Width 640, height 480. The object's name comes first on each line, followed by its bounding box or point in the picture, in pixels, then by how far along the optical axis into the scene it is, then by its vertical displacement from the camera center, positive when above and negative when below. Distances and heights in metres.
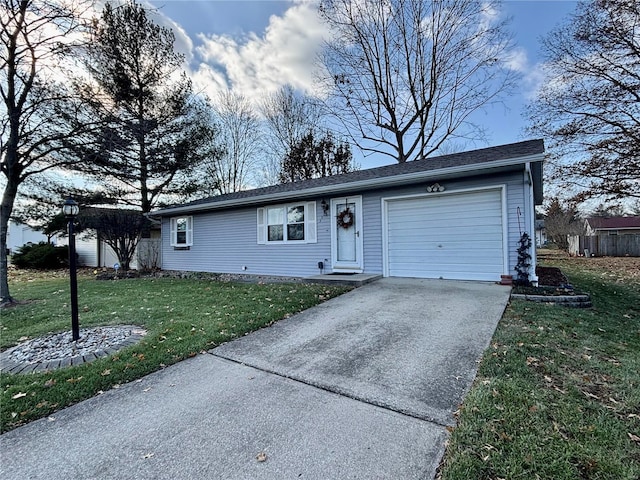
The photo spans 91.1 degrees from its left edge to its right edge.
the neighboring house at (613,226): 28.00 +1.09
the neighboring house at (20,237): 29.97 +1.21
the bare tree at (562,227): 24.15 +0.90
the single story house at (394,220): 6.45 +0.58
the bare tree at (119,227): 11.49 +0.77
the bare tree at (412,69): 14.18 +8.38
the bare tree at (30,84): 6.42 +3.64
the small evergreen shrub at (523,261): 6.20 -0.43
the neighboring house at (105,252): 13.70 -0.22
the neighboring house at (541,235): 30.47 +0.47
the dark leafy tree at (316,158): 19.69 +5.43
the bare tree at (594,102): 11.16 +5.18
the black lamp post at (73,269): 3.97 -0.26
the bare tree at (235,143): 19.61 +6.61
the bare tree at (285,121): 19.20 +7.69
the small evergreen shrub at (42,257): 16.16 -0.43
